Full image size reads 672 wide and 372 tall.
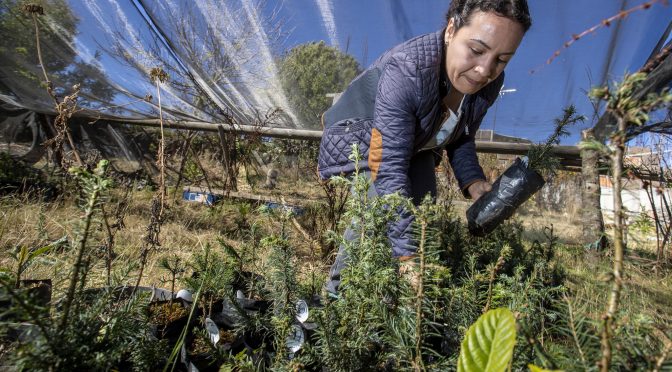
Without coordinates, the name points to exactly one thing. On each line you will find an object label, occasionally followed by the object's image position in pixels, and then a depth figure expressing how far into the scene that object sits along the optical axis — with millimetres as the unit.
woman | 1720
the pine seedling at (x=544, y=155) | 1858
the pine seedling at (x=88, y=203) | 523
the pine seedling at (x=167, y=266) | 1220
